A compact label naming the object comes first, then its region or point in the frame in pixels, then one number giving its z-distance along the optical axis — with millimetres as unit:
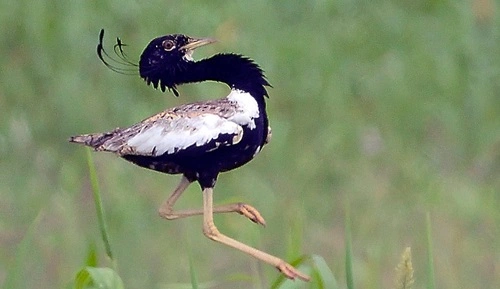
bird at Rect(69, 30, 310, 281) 8246
